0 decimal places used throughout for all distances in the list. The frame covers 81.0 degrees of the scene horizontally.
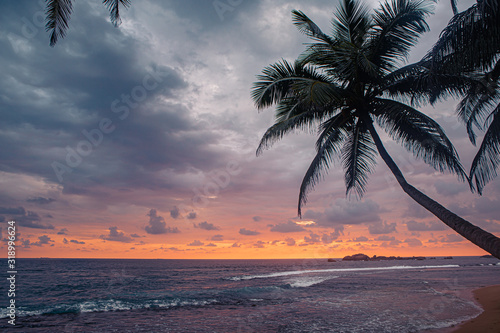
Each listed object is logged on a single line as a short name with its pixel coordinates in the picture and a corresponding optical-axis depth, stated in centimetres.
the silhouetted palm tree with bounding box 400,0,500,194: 465
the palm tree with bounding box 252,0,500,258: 690
